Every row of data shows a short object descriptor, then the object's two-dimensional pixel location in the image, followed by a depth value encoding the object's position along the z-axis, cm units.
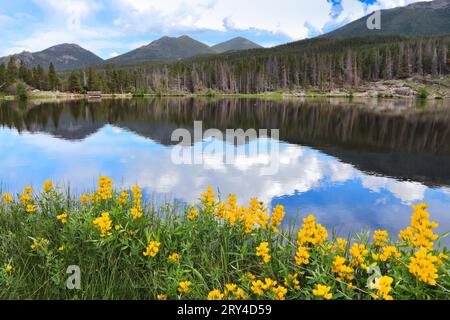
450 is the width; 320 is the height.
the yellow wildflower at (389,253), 463
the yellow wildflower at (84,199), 736
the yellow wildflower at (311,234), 500
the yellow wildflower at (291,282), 461
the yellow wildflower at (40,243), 562
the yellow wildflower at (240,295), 426
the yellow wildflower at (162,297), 466
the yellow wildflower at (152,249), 514
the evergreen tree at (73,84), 13068
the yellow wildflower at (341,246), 518
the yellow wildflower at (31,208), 681
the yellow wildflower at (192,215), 624
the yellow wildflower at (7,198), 722
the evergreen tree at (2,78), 10711
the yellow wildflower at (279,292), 417
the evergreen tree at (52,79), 12656
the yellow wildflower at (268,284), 424
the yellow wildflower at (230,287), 428
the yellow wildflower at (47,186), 730
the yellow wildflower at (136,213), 598
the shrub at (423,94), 11706
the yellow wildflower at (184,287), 451
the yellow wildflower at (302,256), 479
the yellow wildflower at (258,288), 424
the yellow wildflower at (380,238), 518
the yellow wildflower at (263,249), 488
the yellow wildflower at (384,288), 369
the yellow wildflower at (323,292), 385
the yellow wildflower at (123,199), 671
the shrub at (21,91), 10612
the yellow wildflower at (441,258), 417
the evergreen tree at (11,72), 10906
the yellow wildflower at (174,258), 525
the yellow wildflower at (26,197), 706
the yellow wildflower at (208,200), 646
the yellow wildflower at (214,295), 404
